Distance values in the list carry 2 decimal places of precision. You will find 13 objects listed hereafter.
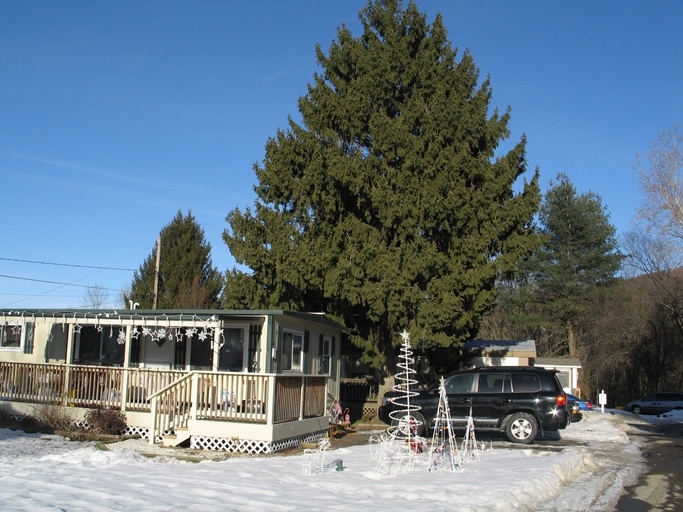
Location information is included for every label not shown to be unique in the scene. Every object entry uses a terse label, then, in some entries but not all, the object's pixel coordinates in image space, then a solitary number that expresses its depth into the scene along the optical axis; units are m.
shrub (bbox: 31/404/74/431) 14.78
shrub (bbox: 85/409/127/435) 14.44
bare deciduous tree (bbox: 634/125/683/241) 30.03
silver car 36.38
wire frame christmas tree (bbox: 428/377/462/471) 11.09
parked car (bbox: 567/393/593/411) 31.66
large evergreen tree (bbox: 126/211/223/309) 39.38
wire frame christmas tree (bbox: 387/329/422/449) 12.04
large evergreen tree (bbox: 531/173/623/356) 45.03
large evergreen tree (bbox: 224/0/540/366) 20.02
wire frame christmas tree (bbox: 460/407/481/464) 12.16
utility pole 31.98
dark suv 15.65
